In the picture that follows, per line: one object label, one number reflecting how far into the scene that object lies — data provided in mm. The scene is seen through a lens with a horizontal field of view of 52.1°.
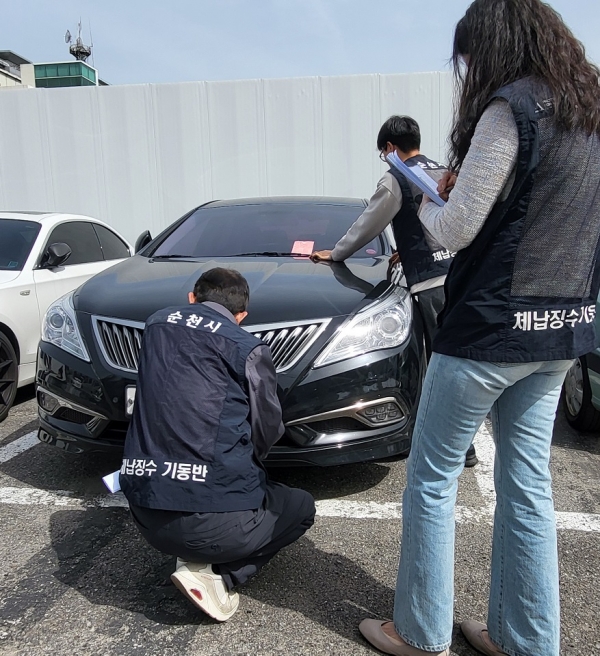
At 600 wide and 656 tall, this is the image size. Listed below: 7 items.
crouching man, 1919
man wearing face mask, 2766
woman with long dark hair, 1455
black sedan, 2555
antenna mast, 49312
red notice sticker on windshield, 3633
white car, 4160
